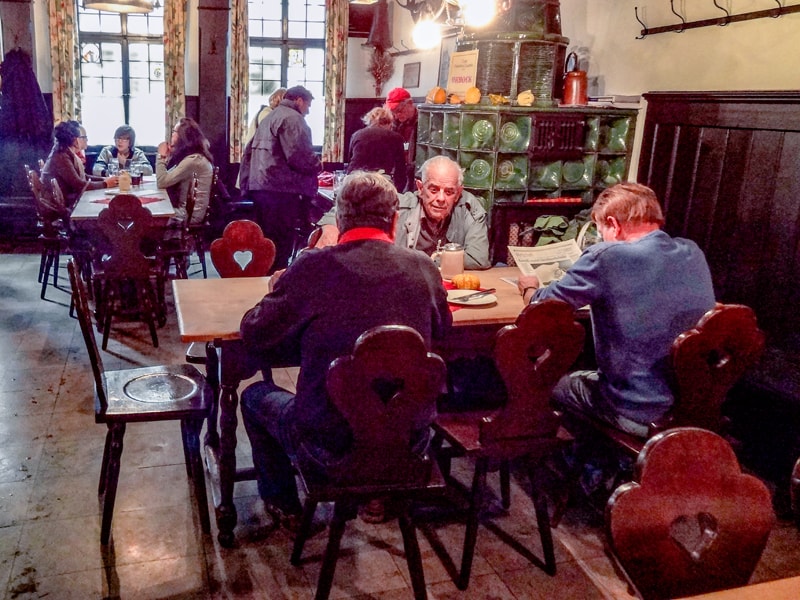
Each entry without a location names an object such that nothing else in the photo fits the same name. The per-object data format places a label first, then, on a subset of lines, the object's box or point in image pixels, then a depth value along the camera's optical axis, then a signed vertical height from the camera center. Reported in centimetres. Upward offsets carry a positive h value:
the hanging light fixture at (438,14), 364 +60
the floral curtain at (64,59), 742 +43
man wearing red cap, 595 +10
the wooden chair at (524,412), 205 -84
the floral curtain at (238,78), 788 +38
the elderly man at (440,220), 316 -41
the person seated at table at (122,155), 622 -42
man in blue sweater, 228 -49
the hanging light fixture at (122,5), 502 +69
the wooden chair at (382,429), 176 -78
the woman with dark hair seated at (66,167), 536 -47
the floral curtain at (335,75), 826 +49
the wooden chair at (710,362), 210 -64
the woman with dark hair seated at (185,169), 522 -42
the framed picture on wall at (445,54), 647 +64
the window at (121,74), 811 +35
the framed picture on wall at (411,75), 752 +50
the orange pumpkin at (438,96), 479 +19
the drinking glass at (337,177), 570 -45
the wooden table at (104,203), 453 -64
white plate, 259 -60
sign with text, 456 +35
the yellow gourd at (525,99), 437 +19
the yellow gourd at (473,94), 446 +20
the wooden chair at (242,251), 306 -57
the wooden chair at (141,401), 231 -96
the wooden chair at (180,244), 498 -91
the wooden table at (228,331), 229 -66
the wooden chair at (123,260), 401 -89
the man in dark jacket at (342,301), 188 -47
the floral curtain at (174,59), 763 +52
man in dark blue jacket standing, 518 -38
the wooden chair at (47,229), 499 -88
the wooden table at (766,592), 118 -72
